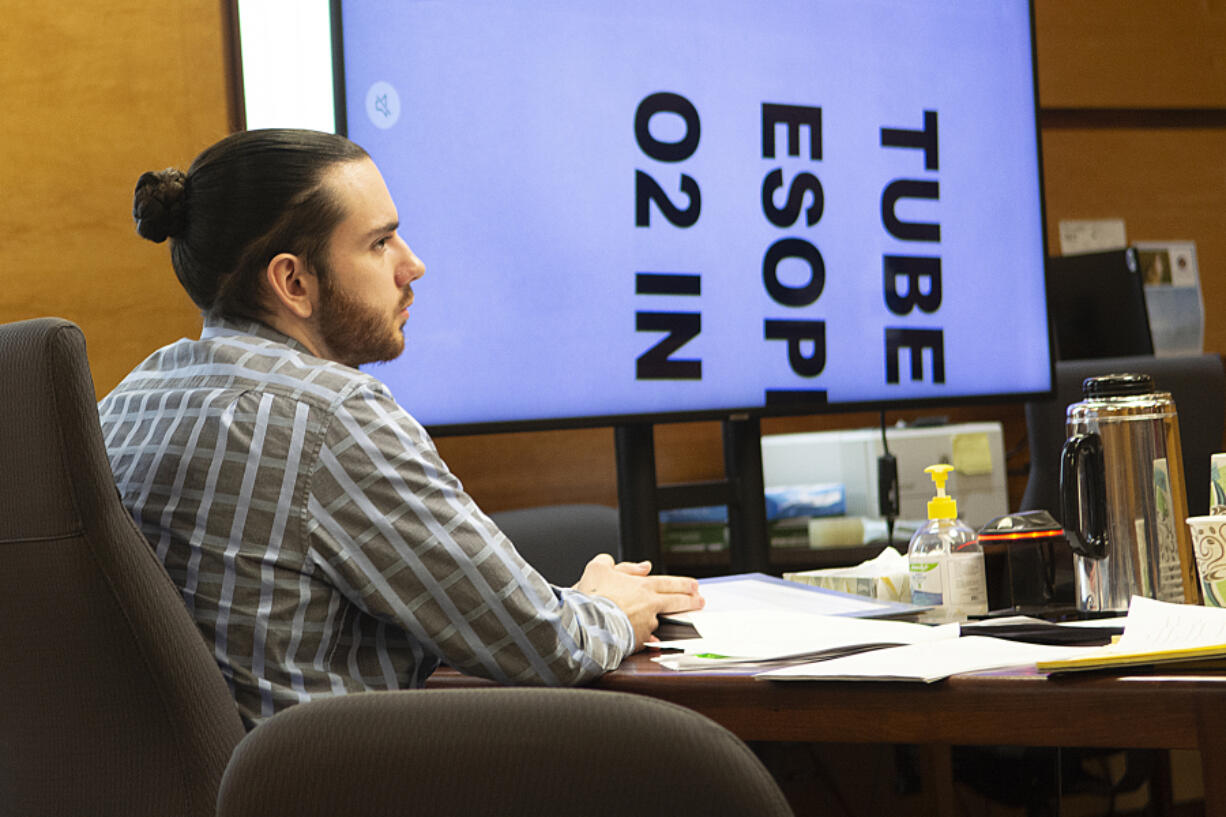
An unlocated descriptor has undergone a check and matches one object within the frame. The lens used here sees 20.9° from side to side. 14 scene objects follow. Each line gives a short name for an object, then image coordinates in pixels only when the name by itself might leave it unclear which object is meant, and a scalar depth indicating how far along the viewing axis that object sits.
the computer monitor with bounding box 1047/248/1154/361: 5.05
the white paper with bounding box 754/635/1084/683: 2.91
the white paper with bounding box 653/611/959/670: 3.05
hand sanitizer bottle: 3.26
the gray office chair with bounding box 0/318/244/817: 2.87
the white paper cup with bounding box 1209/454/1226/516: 3.22
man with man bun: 3.04
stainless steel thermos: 3.18
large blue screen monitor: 3.70
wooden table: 2.83
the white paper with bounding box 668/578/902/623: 3.26
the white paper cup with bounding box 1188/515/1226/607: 3.12
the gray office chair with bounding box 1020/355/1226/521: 4.32
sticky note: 4.92
